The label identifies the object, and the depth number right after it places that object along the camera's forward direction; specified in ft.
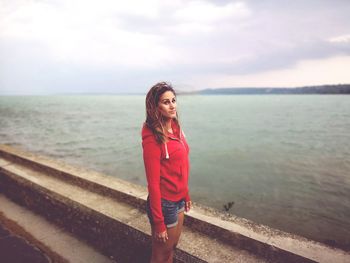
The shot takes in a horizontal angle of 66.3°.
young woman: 6.82
